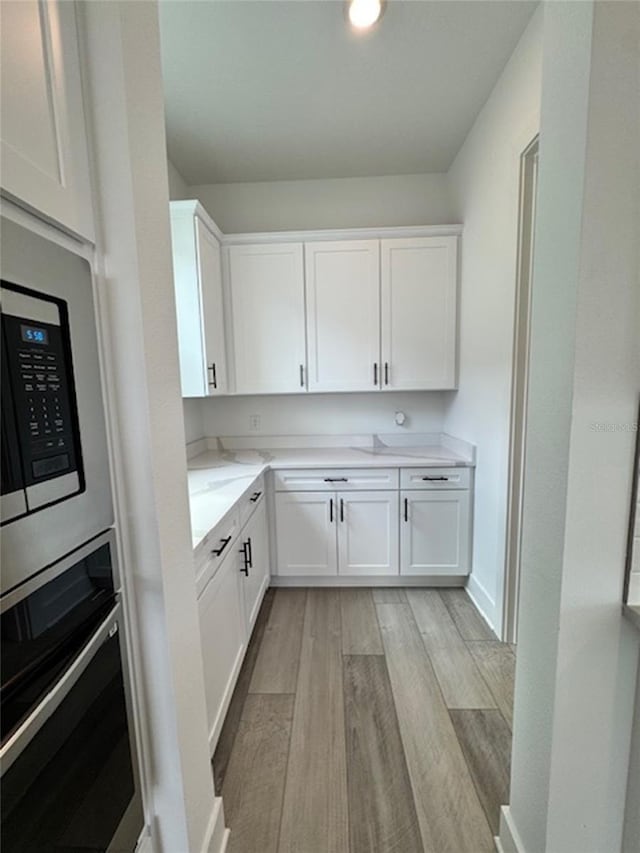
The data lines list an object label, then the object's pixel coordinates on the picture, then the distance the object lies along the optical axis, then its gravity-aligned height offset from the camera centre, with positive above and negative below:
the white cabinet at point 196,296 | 2.19 +0.58
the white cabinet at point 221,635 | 1.34 -0.98
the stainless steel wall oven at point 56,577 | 0.54 -0.30
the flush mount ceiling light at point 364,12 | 1.43 +1.45
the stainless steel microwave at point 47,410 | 0.55 -0.02
